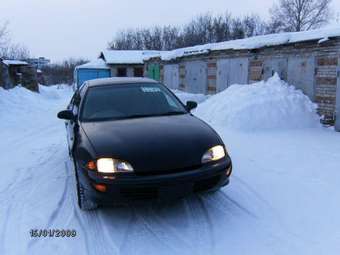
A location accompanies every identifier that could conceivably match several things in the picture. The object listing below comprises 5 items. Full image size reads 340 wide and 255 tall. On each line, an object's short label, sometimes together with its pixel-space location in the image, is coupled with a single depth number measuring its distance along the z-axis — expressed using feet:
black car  12.18
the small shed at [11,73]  65.43
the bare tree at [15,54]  112.37
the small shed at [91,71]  121.80
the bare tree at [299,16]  169.48
